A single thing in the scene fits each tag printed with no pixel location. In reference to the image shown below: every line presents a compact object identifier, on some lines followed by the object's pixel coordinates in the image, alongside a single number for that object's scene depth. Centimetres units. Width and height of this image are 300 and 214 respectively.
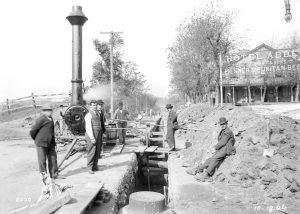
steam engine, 980
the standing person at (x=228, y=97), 4047
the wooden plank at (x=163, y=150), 1122
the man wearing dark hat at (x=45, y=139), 636
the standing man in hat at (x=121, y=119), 1252
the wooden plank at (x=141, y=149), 1105
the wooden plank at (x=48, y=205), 436
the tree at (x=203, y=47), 2473
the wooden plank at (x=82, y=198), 447
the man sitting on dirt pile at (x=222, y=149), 752
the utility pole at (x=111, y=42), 2355
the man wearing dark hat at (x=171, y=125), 1119
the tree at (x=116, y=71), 3300
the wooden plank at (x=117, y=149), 1099
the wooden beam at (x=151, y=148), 1115
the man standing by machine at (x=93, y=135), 747
